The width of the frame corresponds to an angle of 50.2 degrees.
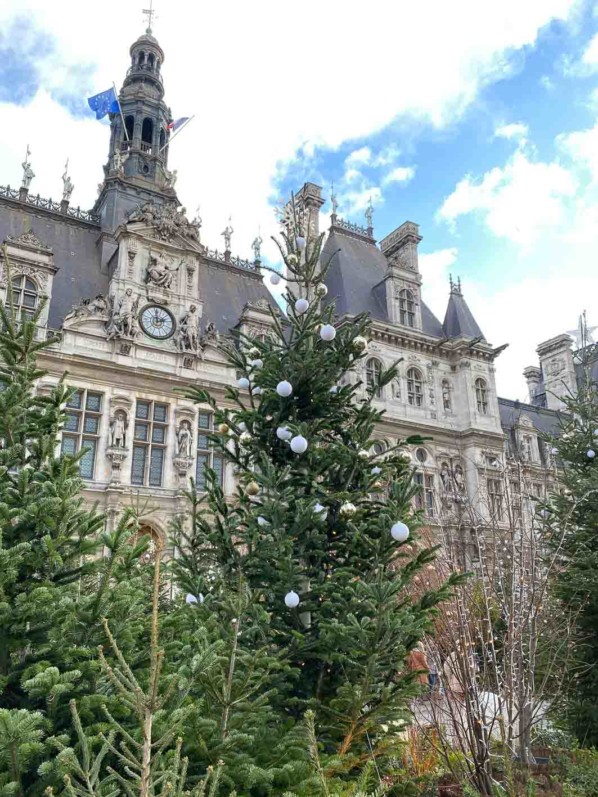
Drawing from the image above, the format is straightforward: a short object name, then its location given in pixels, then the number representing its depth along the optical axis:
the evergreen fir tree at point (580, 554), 11.86
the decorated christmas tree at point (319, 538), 6.26
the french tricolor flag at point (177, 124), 30.58
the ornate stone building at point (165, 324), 22.06
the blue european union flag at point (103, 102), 29.52
